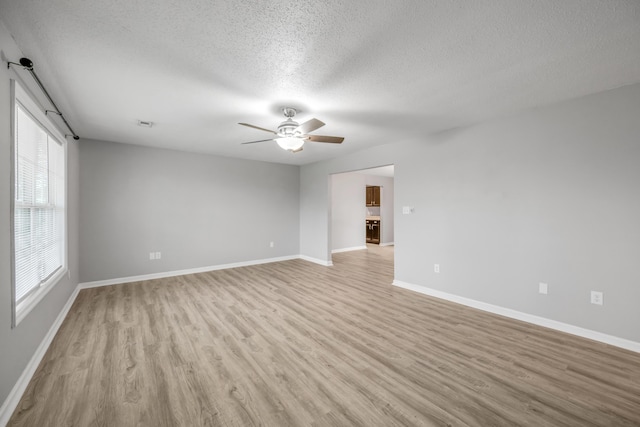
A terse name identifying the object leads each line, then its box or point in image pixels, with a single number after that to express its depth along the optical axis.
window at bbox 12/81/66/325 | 1.99
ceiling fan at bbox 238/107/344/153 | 2.93
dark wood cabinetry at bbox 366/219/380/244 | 9.56
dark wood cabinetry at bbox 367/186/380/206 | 9.71
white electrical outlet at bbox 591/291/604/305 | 2.60
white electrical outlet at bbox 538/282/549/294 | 2.93
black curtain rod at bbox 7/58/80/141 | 1.79
